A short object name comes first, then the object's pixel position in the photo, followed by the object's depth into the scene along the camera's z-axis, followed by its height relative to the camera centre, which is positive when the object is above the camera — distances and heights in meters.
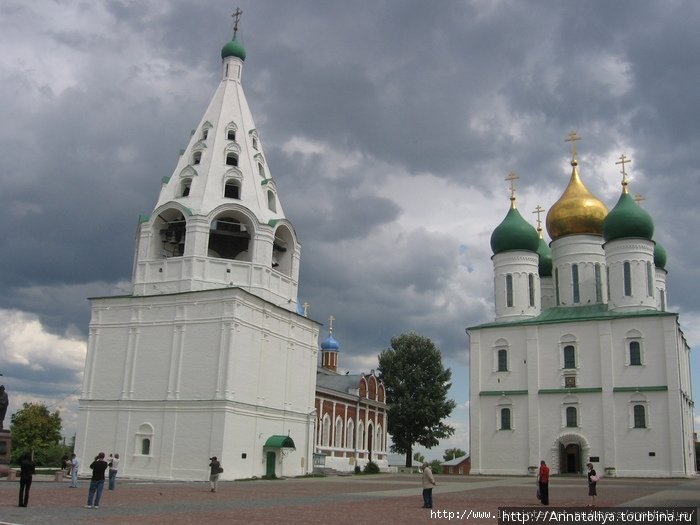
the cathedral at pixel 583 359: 37.22 +5.09
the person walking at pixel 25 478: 13.69 -0.77
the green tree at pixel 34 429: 52.62 +0.55
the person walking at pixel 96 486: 13.87 -0.88
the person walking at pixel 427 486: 15.21 -0.75
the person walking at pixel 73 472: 20.83 -0.96
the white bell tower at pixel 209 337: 28.89 +4.38
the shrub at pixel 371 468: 42.34 -1.18
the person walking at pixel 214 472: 20.39 -0.81
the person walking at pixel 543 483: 15.84 -0.64
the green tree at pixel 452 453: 94.47 -0.36
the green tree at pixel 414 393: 52.69 +4.08
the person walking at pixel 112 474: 19.92 -0.93
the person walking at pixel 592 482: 16.34 -0.60
